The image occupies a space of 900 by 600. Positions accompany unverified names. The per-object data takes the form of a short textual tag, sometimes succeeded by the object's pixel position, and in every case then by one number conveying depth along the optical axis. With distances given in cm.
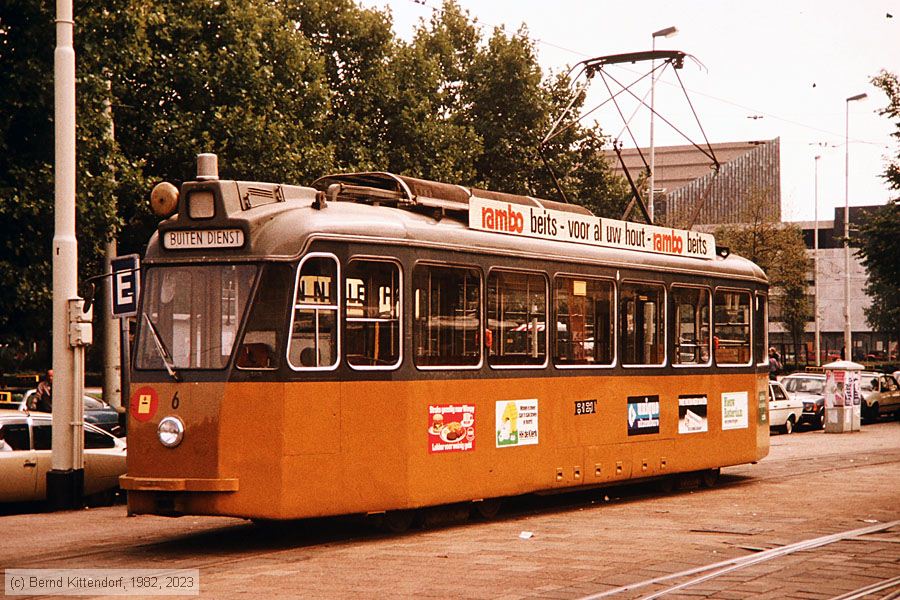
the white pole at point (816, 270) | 6312
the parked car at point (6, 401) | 2053
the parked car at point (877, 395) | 3638
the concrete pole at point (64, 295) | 1527
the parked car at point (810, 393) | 3281
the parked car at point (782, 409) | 3114
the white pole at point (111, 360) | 2395
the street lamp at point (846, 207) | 5285
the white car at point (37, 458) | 1584
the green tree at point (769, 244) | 5462
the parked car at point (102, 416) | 1983
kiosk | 3064
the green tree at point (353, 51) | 3941
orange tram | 1102
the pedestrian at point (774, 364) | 3773
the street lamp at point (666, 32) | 3622
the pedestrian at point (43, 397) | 2075
